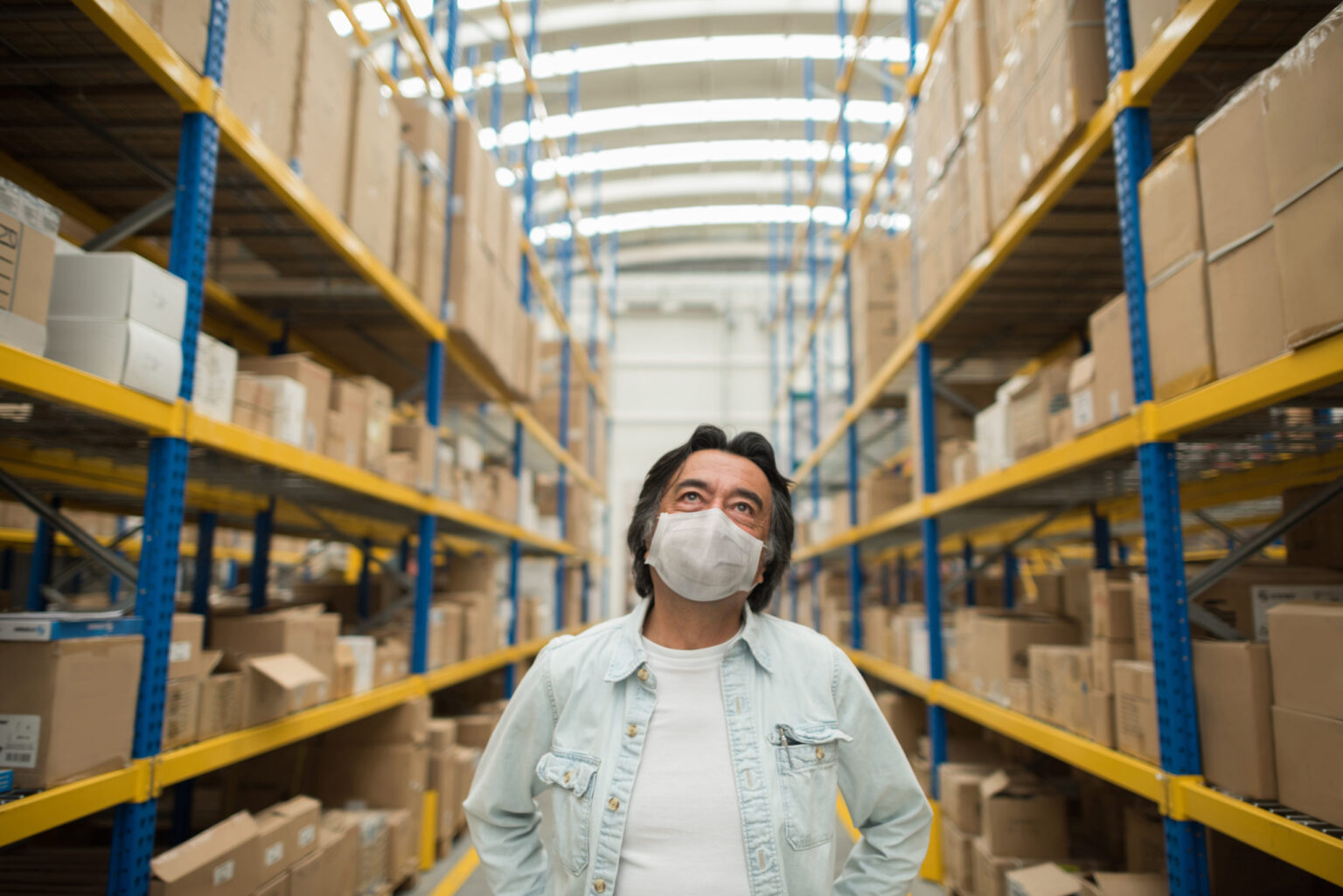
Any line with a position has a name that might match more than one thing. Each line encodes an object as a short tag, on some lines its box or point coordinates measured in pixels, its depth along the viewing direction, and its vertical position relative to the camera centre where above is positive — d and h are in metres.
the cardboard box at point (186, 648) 2.32 -0.30
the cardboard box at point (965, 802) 3.59 -1.12
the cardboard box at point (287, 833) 2.56 -0.96
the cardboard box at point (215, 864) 2.12 -0.89
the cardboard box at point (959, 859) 3.54 -1.38
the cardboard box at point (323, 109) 2.85 +1.66
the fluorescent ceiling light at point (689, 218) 12.94 +5.54
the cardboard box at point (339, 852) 2.92 -1.16
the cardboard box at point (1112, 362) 2.40 +0.61
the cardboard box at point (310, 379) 2.99 +0.66
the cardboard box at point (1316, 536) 2.37 +0.07
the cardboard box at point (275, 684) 2.66 -0.47
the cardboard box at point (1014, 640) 3.31 -0.36
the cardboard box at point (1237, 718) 1.82 -0.38
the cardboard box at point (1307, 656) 1.65 -0.21
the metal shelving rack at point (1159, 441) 1.81 +0.36
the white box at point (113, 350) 1.98 +0.50
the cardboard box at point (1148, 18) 2.08 +1.46
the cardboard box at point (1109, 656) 2.50 -0.31
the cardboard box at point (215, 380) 2.44 +0.53
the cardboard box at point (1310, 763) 1.63 -0.44
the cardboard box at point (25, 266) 1.73 +0.63
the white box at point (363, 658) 3.46 -0.48
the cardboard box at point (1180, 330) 1.95 +0.59
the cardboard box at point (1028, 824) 3.22 -1.10
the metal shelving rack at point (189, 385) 1.96 +0.39
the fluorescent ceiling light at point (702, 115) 10.14 +5.72
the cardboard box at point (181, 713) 2.30 -0.49
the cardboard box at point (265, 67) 2.45 +1.58
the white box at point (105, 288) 2.01 +0.67
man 1.41 -0.38
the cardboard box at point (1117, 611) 2.54 -0.18
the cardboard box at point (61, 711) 1.79 -0.38
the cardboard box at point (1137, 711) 2.22 -0.45
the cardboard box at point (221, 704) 2.46 -0.50
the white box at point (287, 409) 2.83 +0.51
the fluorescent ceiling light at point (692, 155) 11.09 +5.65
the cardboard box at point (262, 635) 2.91 -0.32
